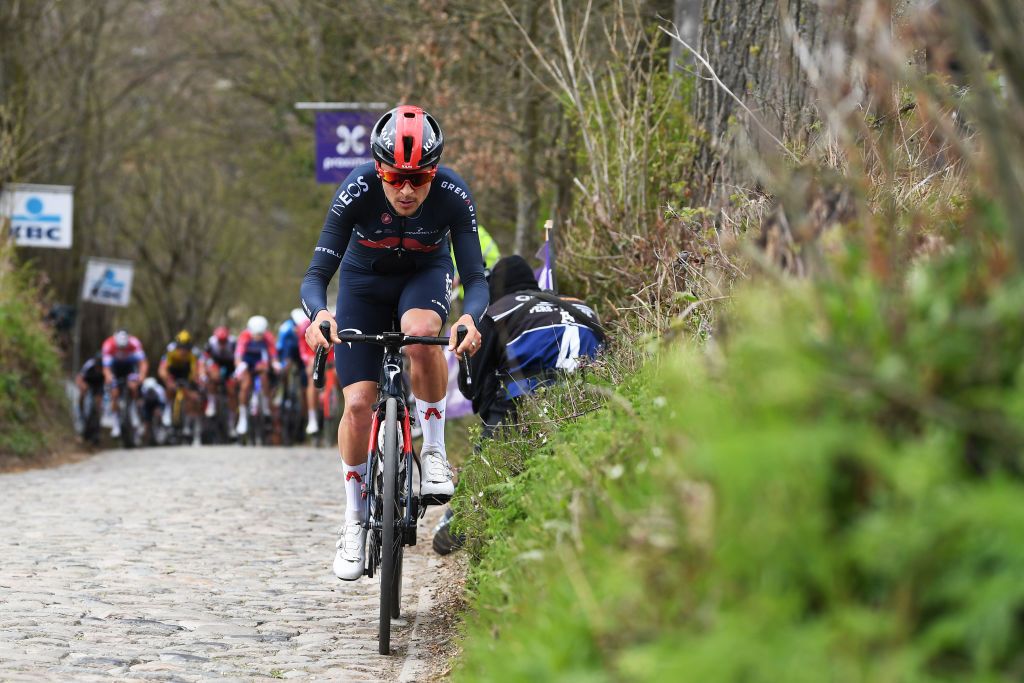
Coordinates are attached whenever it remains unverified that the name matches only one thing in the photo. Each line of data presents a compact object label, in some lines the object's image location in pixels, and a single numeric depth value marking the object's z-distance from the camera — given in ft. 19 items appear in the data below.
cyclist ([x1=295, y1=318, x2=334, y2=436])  78.64
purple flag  32.68
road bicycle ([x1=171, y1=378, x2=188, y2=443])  98.73
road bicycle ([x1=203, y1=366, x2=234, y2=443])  95.30
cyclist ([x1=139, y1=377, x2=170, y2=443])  95.71
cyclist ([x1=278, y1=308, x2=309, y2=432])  85.87
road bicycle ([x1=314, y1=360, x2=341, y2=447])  73.26
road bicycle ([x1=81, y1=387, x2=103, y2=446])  88.58
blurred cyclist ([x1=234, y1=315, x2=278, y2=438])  89.86
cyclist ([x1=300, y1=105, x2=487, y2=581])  21.62
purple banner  70.95
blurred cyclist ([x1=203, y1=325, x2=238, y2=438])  94.99
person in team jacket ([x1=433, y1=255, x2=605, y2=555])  26.37
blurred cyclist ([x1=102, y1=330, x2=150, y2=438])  93.09
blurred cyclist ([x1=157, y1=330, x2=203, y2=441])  98.78
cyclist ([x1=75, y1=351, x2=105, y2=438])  90.33
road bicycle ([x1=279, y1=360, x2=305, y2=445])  90.48
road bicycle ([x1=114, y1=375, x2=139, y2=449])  93.30
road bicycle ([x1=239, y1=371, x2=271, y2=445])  90.22
